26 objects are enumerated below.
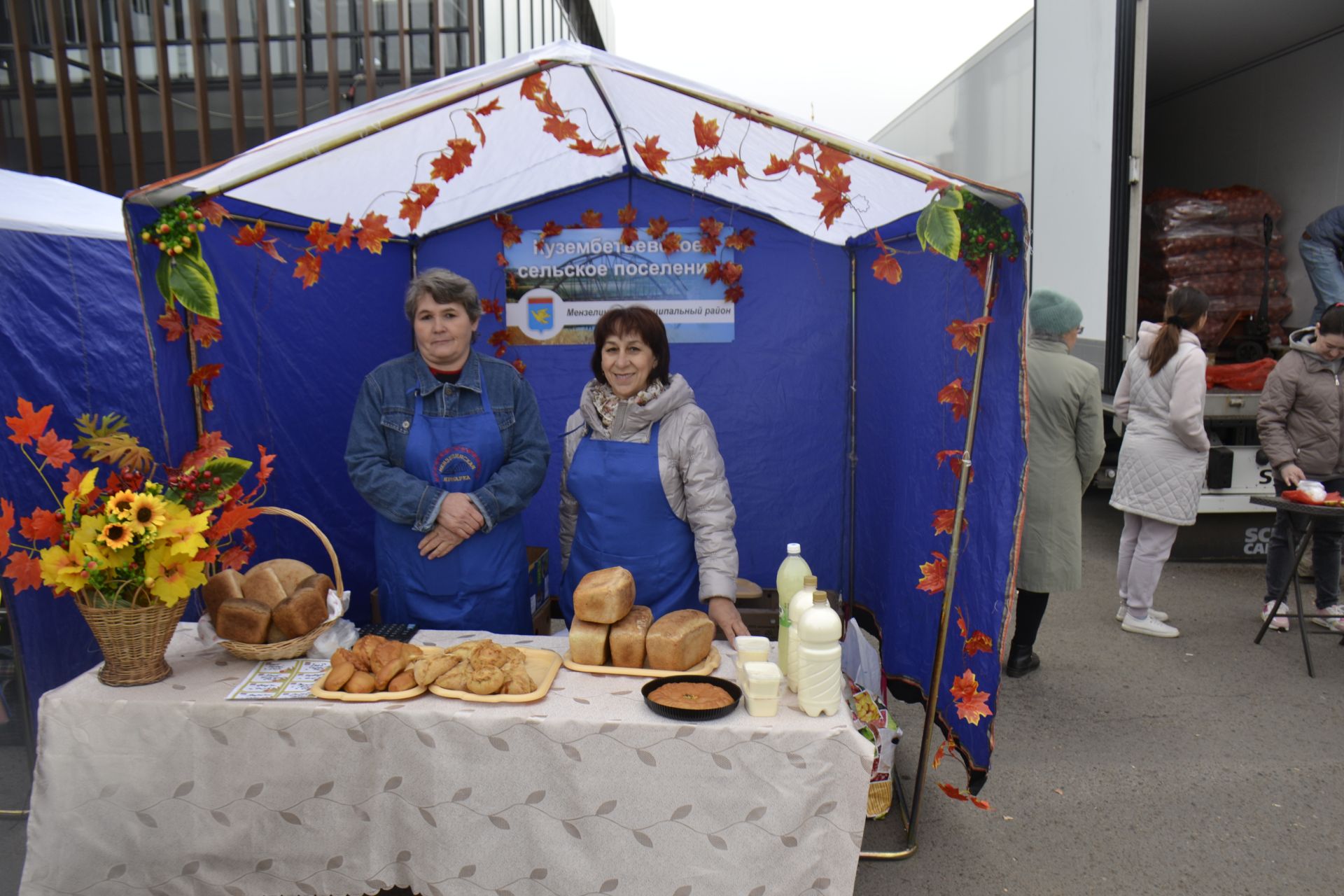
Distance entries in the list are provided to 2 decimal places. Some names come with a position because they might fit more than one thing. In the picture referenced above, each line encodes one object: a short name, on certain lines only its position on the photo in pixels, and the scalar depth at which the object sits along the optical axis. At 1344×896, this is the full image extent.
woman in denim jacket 2.67
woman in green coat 3.76
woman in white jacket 4.30
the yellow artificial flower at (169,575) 2.03
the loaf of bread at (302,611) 2.24
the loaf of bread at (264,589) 2.33
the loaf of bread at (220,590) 2.35
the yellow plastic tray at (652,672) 2.13
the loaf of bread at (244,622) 2.23
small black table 3.80
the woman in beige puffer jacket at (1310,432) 4.36
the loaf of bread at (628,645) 2.20
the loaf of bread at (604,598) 2.19
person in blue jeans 5.65
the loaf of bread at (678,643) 2.16
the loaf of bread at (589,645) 2.20
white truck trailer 5.04
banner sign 4.10
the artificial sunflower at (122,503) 2.00
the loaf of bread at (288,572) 2.39
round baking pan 1.90
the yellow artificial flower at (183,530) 2.01
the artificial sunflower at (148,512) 2.00
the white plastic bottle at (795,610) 2.00
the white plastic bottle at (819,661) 1.91
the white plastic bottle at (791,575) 2.25
